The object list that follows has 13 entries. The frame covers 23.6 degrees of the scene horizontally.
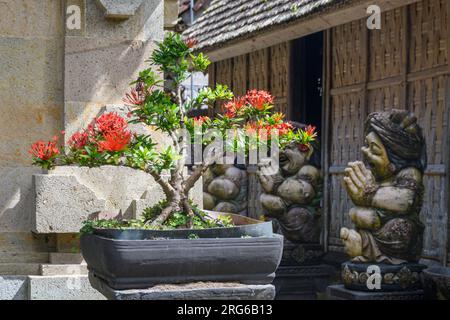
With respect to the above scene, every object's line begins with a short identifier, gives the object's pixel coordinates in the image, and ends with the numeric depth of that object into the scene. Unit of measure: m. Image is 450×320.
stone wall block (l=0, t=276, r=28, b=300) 7.12
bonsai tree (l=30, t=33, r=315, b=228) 5.56
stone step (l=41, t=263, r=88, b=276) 7.14
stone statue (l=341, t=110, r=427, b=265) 8.73
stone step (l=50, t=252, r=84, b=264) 7.17
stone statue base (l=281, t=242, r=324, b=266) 11.12
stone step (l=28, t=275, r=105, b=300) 7.06
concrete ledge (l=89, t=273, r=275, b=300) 5.18
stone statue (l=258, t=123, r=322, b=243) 11.21
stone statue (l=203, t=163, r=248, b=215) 13.14
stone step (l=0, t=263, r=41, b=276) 7.20
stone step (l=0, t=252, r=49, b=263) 7.22
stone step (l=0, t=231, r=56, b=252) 7.23
